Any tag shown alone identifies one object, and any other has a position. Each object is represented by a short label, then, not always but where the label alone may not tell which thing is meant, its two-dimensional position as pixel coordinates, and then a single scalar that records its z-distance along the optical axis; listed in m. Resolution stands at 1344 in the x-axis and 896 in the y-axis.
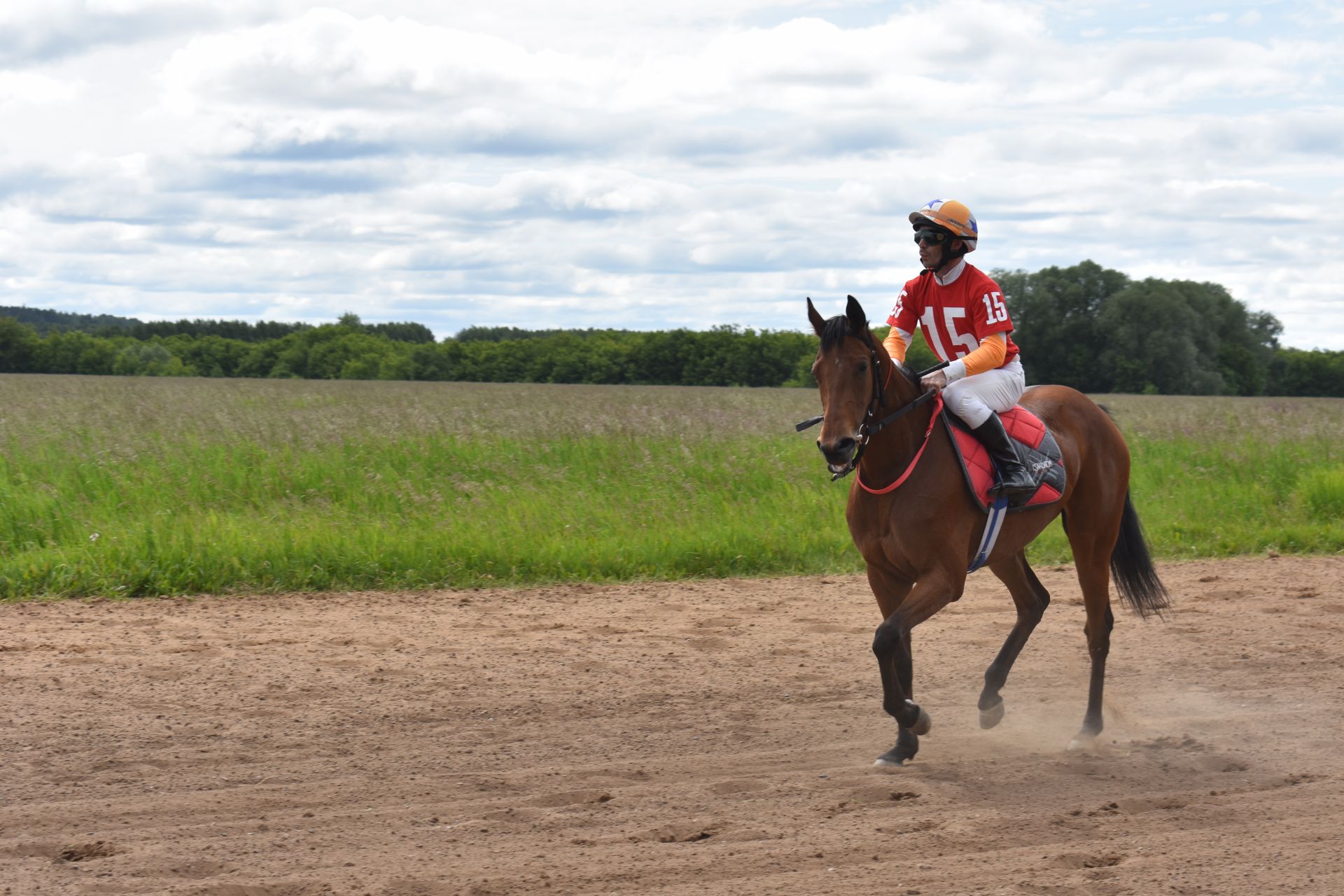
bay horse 10.69
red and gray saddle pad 11.86
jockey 11.78
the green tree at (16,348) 84.31
